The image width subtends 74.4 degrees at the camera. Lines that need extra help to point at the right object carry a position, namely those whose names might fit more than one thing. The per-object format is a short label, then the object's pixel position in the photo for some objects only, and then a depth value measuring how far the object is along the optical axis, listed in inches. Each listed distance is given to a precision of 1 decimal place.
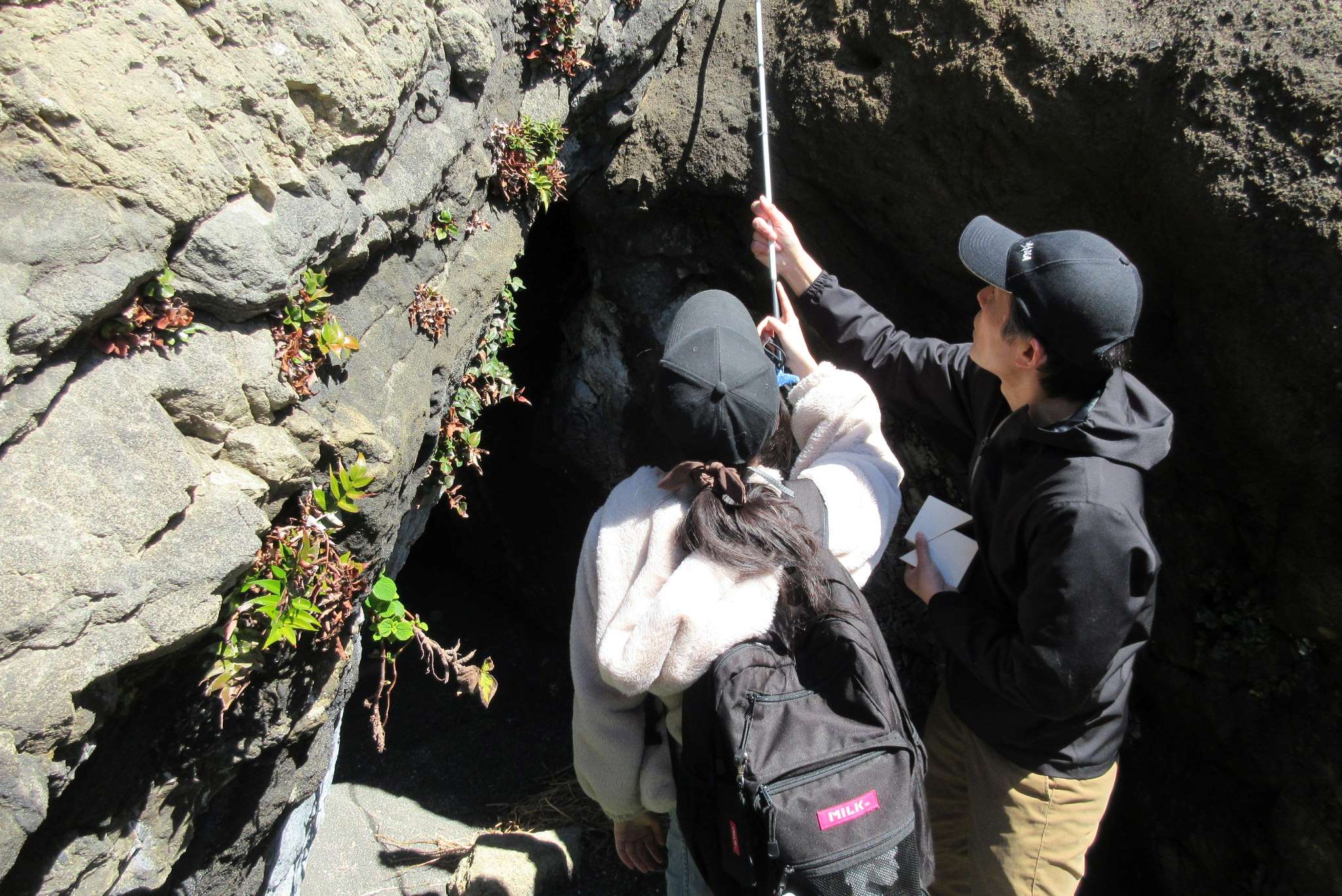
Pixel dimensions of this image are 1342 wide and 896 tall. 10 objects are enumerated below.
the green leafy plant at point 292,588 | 93.4
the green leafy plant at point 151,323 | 81.0
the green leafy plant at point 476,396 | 141.1
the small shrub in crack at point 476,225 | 135.6
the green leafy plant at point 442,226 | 126.8
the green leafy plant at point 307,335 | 97.3
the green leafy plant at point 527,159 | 138.4
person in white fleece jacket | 78.9
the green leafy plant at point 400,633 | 122.3
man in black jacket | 84.4
